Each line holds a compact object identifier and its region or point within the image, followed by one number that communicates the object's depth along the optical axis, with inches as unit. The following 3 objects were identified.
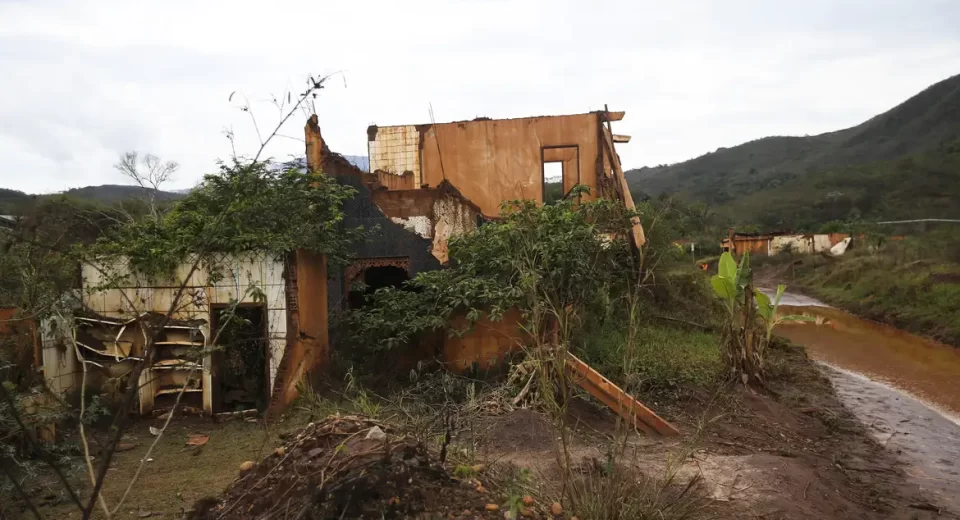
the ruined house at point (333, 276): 291.7
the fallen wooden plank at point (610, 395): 276.4
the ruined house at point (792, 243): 1091.9
